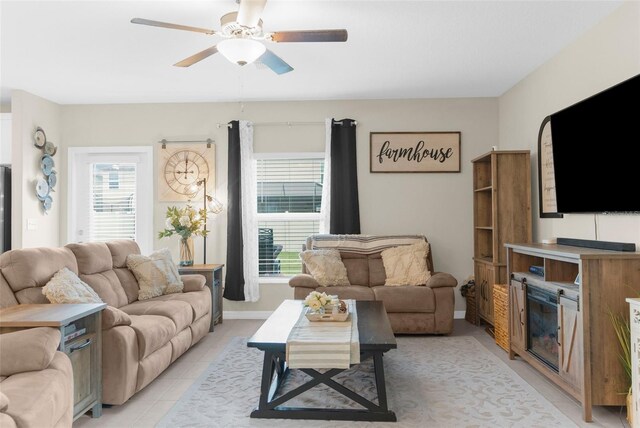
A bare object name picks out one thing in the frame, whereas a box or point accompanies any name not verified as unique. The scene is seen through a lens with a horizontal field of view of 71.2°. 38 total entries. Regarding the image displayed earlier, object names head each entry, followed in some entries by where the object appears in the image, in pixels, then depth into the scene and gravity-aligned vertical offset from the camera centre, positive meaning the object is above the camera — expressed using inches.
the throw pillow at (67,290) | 114.1 -17.6
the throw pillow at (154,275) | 165.2 -19.9
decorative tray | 125.3 -26.8
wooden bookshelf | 175.2 +6.9
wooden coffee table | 105.7 -40.6
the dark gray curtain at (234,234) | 215.0 -6.0
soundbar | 110.2 -6.8
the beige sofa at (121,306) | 111.3 -27.5
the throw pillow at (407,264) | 188.2 -18.9
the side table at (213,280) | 192.4 -25.9
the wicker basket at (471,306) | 201.2 -39.6
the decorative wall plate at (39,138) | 206.8 +39.9
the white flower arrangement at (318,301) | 126.2 -22.9
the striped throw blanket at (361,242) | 202.8 -9.8
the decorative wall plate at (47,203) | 210.1 +9.5
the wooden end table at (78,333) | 92.0 -25.1
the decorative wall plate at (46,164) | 209.2 +27.7
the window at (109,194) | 224.7 +14.5
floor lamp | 212.5 +8.0
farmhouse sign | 215.8 +33.3
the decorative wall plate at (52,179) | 213.0 +21.1
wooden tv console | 104.8 -24.7
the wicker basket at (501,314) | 158.2 -34.6
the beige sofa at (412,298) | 178.1 -31.0
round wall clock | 221.0 +25.9
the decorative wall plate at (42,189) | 206.4 +16.1
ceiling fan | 105.8 +45.5
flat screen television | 109.7 +18.5
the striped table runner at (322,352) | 104.7 -30.9
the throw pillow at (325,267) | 187.1 -19.5
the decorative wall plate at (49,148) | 212.6 +35.8
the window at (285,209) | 222.2 +6.1
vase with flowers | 199.8 -1.9
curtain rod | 219.6 +48.2
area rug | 104.9 -46.9
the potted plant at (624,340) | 102.0 -27.8
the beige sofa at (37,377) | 74.6 -28.0
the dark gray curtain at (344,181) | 214.4 +19.1
